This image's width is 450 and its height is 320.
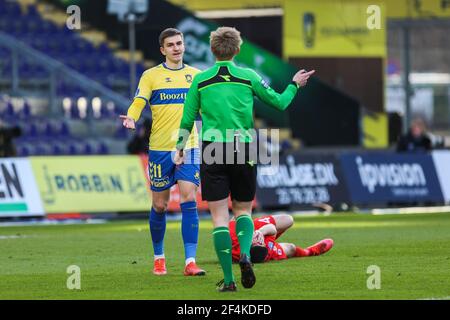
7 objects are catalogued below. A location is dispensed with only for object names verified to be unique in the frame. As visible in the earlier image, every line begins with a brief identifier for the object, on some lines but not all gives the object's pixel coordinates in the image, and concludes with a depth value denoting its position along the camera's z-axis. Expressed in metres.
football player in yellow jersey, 12.49
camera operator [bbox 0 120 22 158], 27.25
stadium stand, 31.98
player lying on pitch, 13.35
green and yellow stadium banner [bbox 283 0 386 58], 36.75
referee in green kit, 10.63
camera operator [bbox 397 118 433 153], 30.06
